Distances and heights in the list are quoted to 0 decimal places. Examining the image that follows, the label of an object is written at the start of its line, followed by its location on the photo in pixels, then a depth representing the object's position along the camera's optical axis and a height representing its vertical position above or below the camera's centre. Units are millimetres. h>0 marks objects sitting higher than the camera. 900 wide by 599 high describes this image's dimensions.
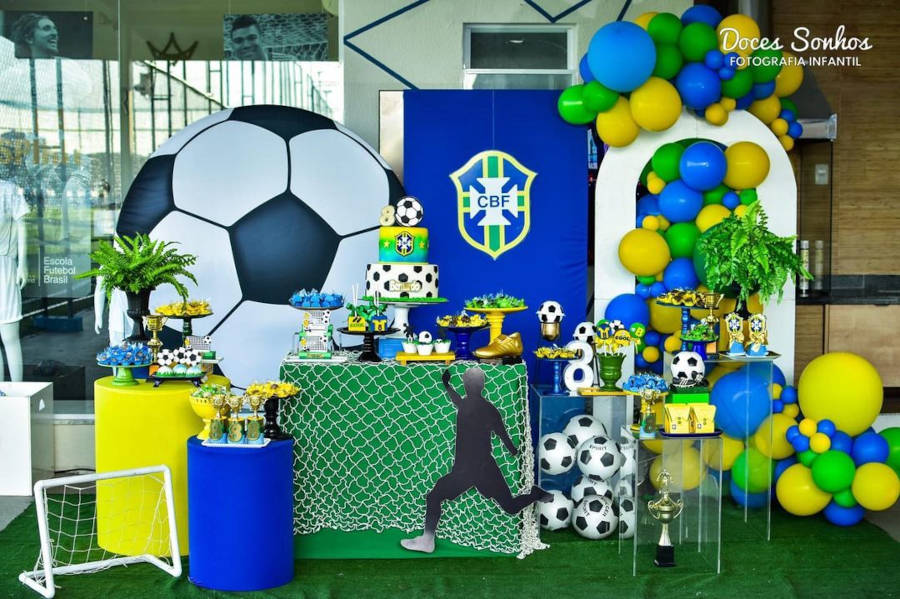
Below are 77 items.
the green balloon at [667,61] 6109 +1125
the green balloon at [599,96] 6191 +921
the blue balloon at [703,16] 6215 +1422
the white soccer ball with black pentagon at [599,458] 5555 -1152
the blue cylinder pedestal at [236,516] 4652 -1243
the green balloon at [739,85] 6102 +983
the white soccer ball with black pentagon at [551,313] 5820 -376
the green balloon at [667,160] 6262 +539
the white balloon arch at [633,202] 6289 +318
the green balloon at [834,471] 5621 -1239
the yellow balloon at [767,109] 6379 +873
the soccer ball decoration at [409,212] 5762 +198
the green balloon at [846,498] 5660 -1395
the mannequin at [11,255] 7191 -62
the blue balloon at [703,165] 5992 +488
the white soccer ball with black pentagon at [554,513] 5574 -1456
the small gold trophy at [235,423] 4719 -825
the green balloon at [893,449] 5793 -1147
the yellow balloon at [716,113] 6210 +821
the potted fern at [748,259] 5531 -62
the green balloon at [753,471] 5746 -1263
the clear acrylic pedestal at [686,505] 5098 -1318
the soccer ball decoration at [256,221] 6129 +155
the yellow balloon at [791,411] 5897 -947
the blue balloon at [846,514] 5691 -1495
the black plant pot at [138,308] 5484 -334
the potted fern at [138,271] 5375 -131
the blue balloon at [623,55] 5891 +1118
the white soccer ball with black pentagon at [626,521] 5383 -1448
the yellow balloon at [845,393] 5684 -816
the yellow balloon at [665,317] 6328 -439
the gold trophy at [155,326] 5363 -420
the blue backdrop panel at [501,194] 6562 +346
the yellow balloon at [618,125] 6211 +749
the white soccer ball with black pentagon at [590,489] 5586 -1330
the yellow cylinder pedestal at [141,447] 5078 -1003
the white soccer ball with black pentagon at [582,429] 5707 -1025
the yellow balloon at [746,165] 6078 +497
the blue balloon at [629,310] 6270 -386
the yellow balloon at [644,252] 6188 -28
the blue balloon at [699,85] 6059 +972
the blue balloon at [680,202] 6156 +277
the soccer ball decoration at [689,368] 5414 -643
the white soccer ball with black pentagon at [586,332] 5855 -489
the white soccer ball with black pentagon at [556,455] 5621 -1150
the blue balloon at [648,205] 6453 +268
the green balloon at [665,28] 6133 +1322
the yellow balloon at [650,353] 6418 -667
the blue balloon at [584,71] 6379 +1118
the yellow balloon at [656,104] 6066 +861
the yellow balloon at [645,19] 6312 +1423
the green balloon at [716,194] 6242 +329
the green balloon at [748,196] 6238 +316
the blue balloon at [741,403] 5703 -875
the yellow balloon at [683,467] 5105 -1119
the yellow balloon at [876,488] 5555 -1312
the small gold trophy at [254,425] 4750 -835
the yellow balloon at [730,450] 5918 -1178
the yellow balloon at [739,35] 6062 +1270
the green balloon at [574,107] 6441 +892
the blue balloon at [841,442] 5719 -1092
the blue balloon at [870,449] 5684 -1126
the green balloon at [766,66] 6141 +1097
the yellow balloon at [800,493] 5719 -1384
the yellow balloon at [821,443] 5680 -1090
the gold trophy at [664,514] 5086 -1338
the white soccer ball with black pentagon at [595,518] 5434 -1451
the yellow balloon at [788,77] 6348 +1069
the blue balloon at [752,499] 5785 -1433
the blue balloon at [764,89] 6254 +976
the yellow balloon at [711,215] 6137 +196
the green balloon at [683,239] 6191 +52
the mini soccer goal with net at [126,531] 4863 -1430
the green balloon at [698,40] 6082 +1243
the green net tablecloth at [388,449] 5254 -1050
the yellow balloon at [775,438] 5742 -1087
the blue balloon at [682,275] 6145 -166
